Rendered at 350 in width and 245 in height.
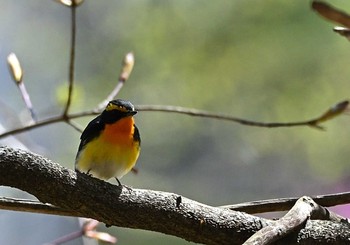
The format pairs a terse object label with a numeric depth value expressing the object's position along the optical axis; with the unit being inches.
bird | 271.0
